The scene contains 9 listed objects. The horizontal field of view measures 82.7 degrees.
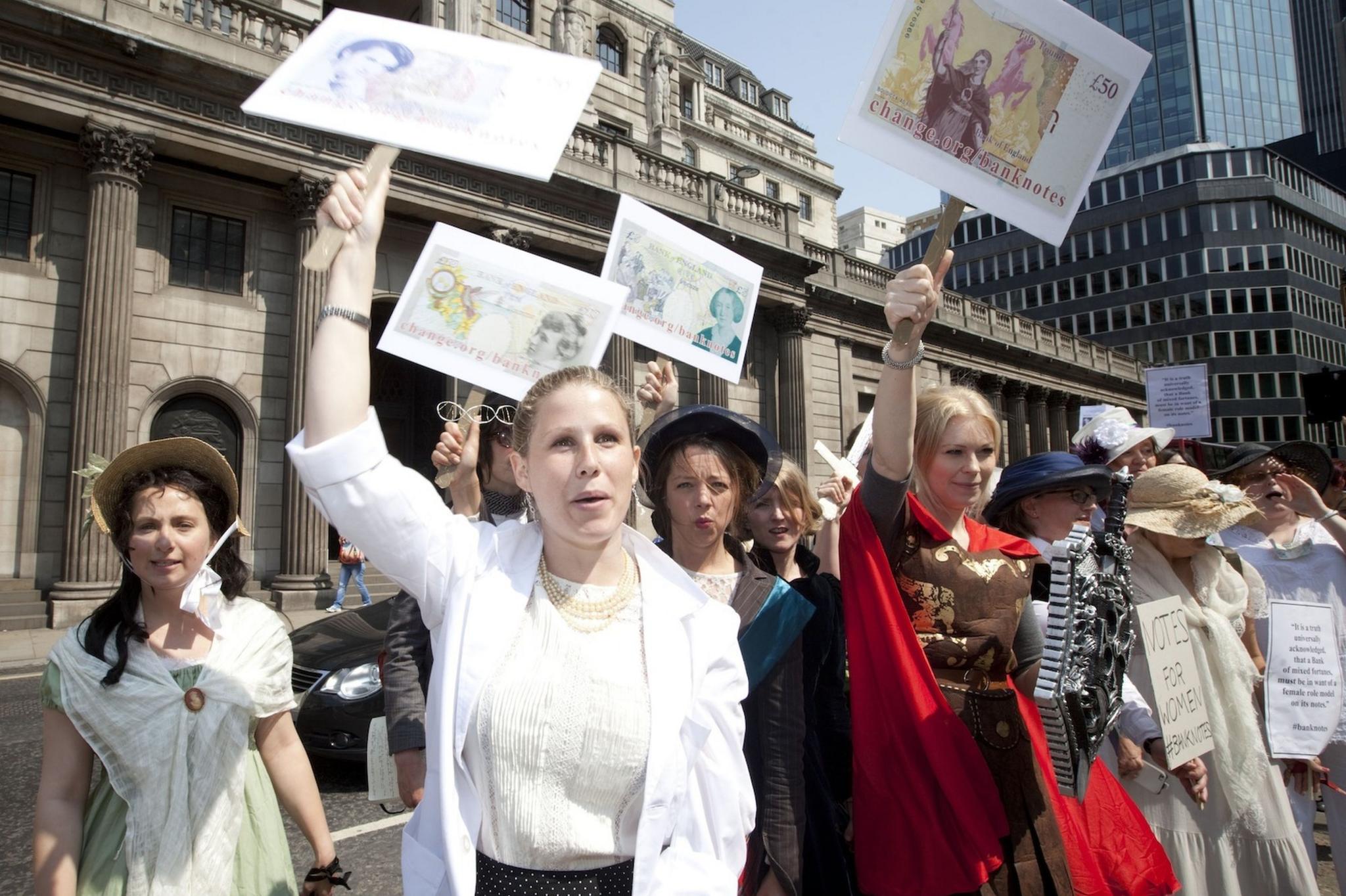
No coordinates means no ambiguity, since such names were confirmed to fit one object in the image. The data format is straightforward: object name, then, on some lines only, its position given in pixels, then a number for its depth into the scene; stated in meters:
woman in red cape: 2.23
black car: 5.34
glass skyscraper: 83.12
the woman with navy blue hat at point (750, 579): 2.16
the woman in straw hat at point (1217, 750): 2.95
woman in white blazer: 1.55
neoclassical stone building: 11.31
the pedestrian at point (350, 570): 12.31
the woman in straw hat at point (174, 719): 2.01
